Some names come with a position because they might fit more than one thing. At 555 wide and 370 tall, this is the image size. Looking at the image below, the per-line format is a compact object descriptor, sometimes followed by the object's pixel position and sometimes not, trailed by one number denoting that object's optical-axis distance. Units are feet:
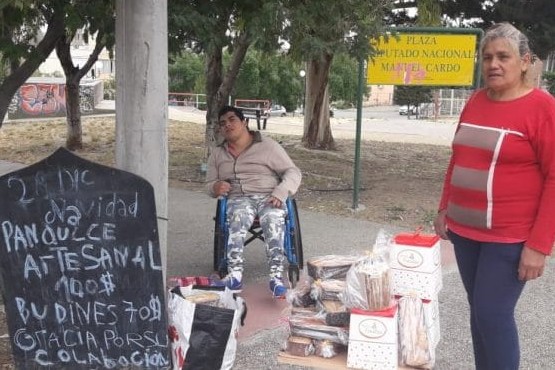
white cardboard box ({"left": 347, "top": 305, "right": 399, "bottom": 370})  8.60
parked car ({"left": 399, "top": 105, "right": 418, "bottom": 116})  144.25
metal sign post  24.97
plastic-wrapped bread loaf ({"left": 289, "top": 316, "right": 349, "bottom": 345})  9.02
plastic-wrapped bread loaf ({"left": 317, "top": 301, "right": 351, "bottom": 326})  9.20
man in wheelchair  14.67
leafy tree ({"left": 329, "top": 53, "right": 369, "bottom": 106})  157.21
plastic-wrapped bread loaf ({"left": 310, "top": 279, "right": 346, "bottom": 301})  9.70
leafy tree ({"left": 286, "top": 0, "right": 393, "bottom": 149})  14.10
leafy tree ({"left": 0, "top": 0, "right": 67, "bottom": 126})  12.93
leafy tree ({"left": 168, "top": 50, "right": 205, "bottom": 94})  158.20
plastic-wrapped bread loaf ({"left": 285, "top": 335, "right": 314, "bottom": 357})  9.07
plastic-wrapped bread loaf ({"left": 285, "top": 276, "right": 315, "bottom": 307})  10.05
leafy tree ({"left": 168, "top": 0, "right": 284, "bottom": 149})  12.69
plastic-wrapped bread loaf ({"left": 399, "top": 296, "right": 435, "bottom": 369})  8.75
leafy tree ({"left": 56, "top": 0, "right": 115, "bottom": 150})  12.19
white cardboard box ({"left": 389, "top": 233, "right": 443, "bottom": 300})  9.33
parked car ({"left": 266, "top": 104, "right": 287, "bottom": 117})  134.15
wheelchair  14.98
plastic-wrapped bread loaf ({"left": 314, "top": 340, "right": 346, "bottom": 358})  9.01
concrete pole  9.65
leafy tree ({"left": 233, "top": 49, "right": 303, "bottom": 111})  141.41
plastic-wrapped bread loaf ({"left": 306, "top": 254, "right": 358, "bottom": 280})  10.48
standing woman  8.16
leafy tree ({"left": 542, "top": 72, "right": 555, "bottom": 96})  123.95
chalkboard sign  9.40
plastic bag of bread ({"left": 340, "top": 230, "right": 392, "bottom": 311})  8.74
